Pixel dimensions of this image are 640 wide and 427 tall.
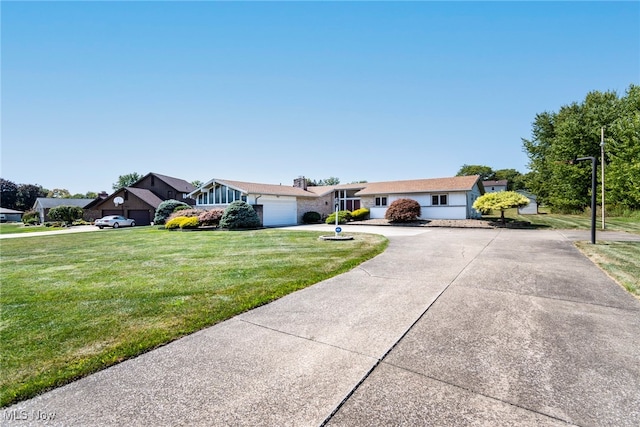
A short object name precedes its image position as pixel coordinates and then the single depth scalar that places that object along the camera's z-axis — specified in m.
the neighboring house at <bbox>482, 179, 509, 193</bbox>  49.53
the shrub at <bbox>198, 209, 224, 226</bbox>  21.31
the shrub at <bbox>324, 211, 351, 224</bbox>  25.08
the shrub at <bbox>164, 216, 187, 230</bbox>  21.13
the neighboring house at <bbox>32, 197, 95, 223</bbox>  46.09
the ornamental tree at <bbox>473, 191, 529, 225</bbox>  18.83
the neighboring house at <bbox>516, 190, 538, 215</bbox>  38.09
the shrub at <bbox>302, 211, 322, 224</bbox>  27.12
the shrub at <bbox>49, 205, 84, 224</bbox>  34.78
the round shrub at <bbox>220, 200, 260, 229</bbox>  20.05
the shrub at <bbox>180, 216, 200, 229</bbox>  20.78
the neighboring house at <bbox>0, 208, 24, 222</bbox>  59.51
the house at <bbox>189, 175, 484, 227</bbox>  23.20
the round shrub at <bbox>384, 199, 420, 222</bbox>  22.27
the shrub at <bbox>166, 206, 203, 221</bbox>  22.77
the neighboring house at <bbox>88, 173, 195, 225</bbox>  33.22
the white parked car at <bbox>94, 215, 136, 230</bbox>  28.42
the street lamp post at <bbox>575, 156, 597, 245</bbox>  10.37
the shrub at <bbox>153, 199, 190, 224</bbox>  26.64
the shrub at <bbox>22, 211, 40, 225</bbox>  42.58
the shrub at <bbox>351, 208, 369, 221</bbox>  26.98
